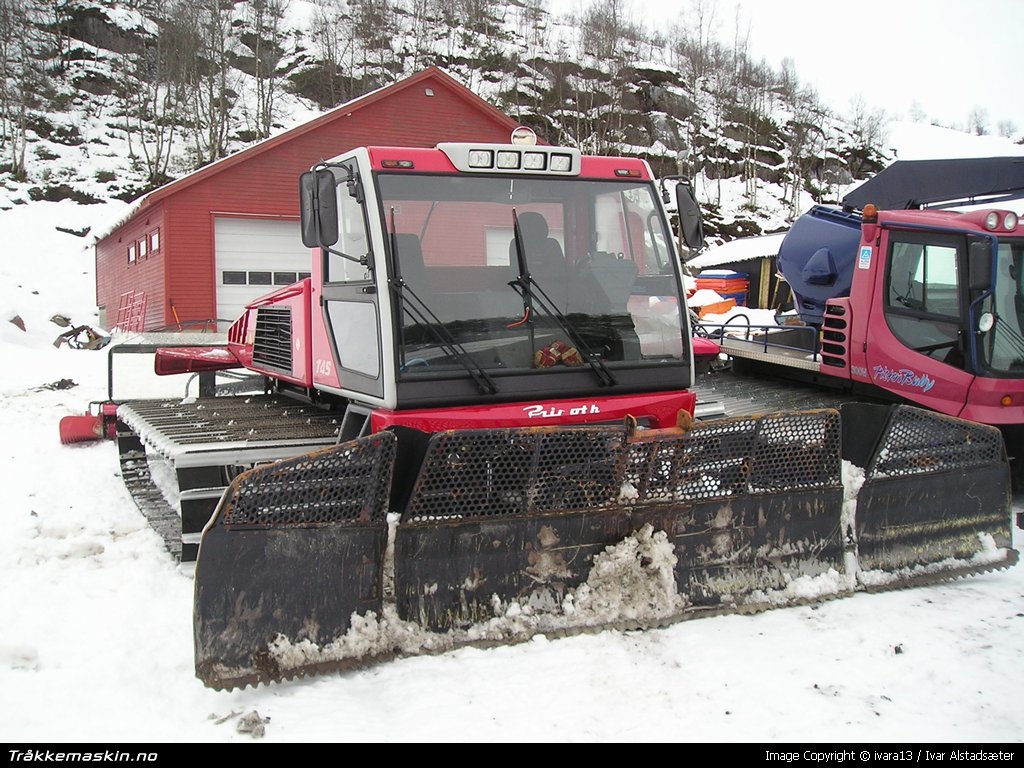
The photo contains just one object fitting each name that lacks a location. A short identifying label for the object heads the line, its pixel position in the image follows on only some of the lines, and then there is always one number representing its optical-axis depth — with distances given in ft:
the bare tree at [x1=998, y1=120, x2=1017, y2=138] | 219.88
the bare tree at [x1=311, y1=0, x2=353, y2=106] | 145.89
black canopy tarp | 26.13
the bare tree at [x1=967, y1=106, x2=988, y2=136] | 229.04
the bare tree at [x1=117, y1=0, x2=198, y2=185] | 123.27
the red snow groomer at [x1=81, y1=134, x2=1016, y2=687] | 11.52
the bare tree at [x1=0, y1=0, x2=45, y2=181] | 110.22
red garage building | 67.97
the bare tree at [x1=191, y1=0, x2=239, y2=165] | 122.62
